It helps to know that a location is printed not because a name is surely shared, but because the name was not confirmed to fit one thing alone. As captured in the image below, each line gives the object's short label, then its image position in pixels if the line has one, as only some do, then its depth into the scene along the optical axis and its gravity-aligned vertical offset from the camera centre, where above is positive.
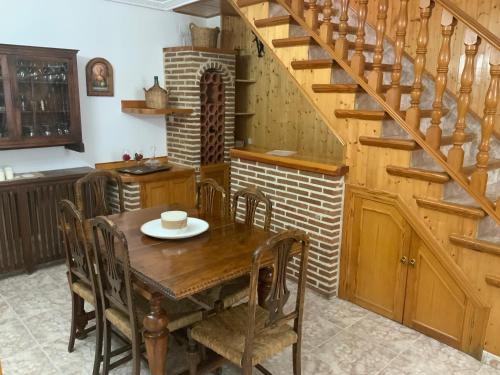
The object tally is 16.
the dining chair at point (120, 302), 1.96 -1.01
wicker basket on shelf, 4.56 +0.77
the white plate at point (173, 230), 2.36 -0.75
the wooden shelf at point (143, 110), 4.39 -0.06
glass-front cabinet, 3.38 +0.04
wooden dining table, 1.90 -0.79
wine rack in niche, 4.76 -0.13
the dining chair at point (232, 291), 2.41 -1.11
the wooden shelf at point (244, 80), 5.16 +0.31
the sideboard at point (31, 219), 3.50 -1.02
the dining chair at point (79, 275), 2.20 -1.00
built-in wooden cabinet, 2.62 -1.18
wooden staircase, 2.38 -0.07
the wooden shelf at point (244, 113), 5.26 -0.11
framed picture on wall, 4.13 +0.26
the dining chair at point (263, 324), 1.84 -1.12
